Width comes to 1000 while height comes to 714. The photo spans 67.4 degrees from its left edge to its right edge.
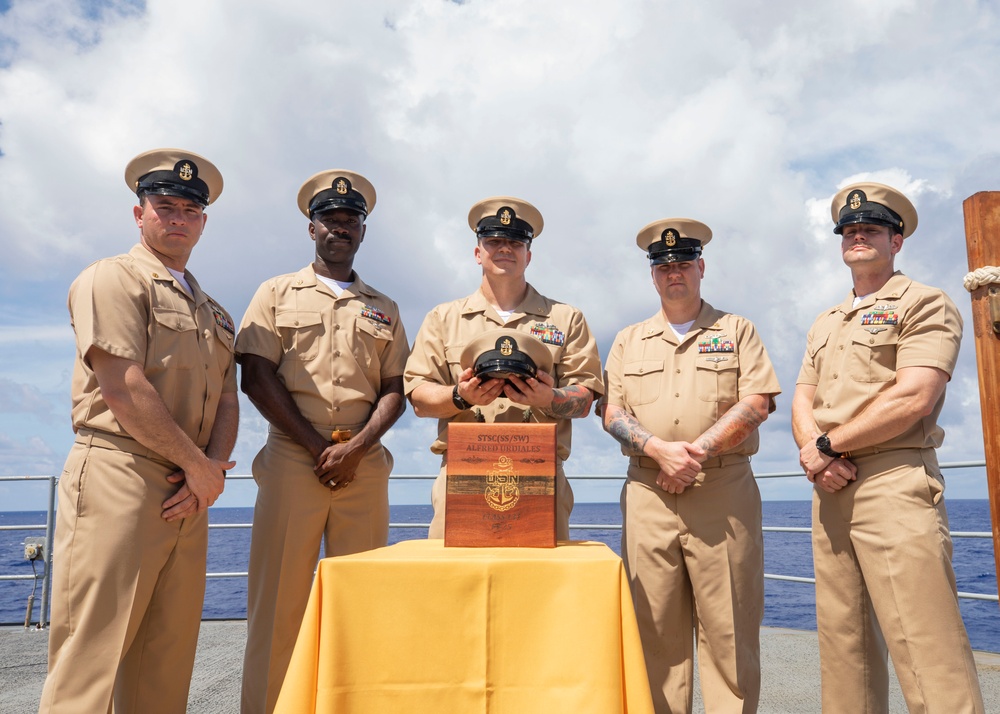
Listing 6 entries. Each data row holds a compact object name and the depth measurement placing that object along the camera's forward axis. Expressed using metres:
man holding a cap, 2.82
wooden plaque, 2.22
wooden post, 2.38
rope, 2.38
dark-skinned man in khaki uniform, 2.98
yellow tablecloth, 1.91
